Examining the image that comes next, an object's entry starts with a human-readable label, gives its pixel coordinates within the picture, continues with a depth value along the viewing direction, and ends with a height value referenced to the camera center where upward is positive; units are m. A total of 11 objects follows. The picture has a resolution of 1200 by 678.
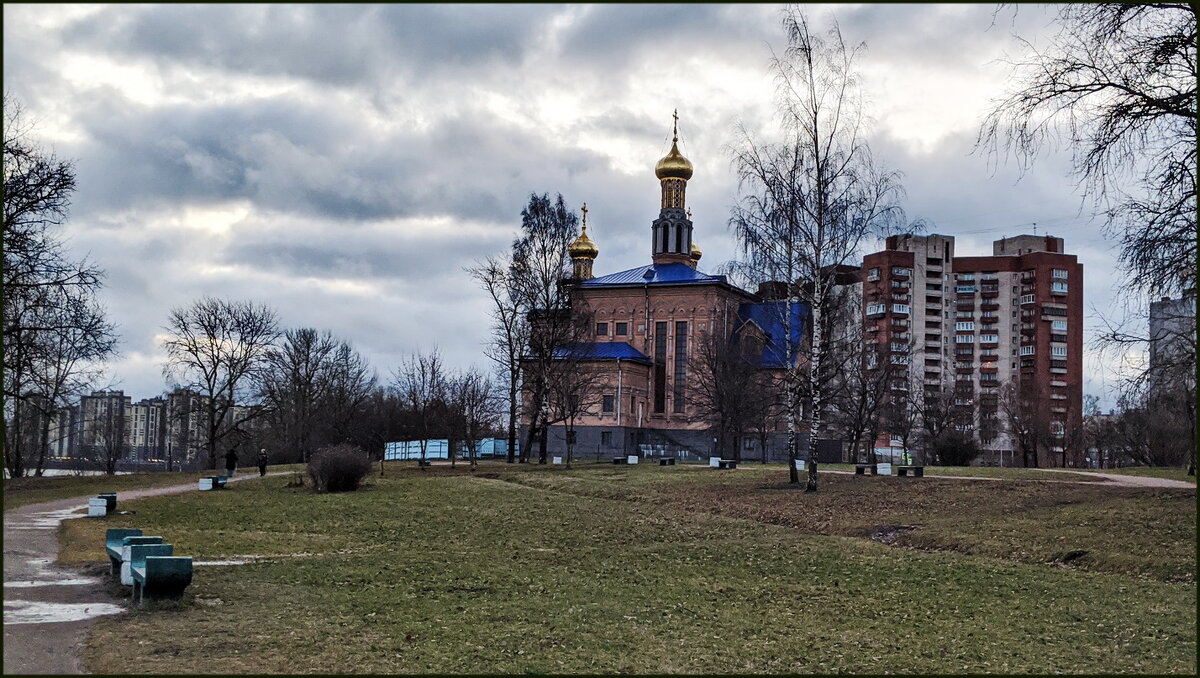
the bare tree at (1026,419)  65.94 -0.62
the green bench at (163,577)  11.39 -2.09
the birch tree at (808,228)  26.97 +4.96
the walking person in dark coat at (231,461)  39.78 -2.61
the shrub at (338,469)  32.56 -2.32
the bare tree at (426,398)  51.56 +0.07
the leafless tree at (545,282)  50.28 +6.06
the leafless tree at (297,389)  66.31 +0.57
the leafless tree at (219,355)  58.69 +2.45
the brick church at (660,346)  60.53 +3.63
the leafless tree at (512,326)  50.88 +3.87
